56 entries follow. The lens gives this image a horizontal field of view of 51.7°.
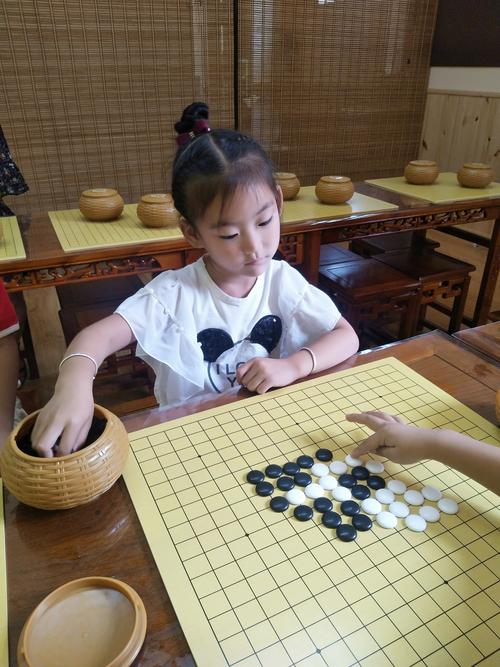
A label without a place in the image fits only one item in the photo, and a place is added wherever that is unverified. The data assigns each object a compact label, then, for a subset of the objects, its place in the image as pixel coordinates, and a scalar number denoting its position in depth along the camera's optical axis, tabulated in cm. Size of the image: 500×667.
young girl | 92
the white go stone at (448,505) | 66
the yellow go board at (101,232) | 172
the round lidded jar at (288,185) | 217
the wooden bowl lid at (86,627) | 46
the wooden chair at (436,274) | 239
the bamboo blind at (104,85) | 250
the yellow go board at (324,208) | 204
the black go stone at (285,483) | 69
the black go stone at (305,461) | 73
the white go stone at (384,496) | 67
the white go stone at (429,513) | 65
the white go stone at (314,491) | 68
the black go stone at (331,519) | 64
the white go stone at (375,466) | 73
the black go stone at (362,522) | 63
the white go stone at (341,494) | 68
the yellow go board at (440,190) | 228
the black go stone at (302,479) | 70
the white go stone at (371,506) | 66
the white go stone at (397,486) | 69
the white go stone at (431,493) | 68
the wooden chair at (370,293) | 222
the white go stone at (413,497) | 67
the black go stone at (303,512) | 65
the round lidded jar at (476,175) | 242
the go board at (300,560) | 50
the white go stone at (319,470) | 72
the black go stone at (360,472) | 72
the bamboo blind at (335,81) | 299
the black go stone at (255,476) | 70
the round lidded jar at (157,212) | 185
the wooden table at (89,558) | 51
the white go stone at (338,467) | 73
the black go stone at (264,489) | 68
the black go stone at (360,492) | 68
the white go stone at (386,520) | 64
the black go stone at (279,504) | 66
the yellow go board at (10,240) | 160
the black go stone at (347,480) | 70
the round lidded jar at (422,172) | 247
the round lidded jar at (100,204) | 189
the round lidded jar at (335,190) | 215
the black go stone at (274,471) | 71
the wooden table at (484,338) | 105
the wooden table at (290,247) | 162
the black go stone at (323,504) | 66
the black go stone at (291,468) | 72
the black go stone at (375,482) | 70
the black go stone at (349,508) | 66
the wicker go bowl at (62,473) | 62
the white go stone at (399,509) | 65
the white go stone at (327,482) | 70
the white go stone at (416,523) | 63
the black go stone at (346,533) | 61
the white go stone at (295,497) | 67
